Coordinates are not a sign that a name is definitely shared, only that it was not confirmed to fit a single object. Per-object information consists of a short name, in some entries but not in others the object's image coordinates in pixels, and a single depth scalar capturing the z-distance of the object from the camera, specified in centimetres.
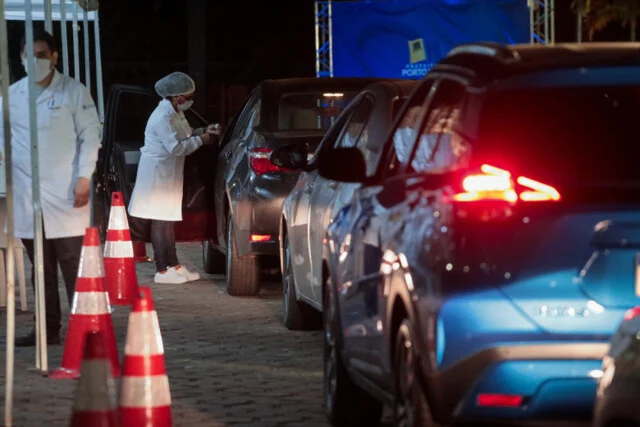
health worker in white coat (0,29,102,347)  1598
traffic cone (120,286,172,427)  1088
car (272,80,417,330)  1343
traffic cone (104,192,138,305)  2032
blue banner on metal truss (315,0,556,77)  4265
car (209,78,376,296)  1986
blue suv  846
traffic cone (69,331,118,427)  808
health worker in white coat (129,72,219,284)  2302
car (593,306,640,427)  687
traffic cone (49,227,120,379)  1434
